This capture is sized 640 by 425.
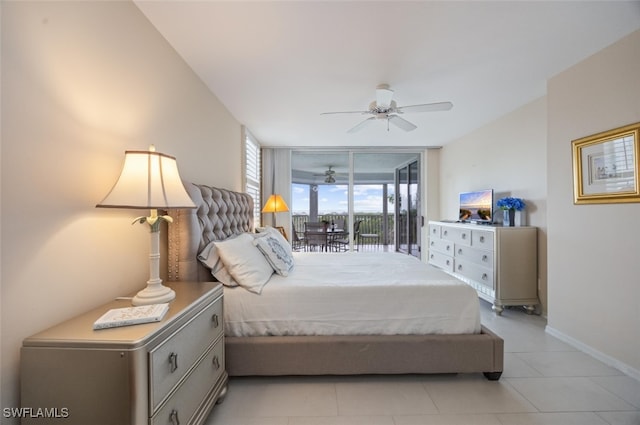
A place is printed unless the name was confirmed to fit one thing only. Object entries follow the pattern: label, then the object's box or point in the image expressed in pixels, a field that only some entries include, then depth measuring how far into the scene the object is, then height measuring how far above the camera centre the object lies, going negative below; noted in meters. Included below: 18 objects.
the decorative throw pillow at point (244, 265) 1.90 -0.37
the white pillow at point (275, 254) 2.24 -0.35
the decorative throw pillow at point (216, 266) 1.95 -0.38
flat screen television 3.56 +0.11
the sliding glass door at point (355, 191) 5.59 +0.58
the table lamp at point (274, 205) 4.38 +0.15
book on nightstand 1.04 -0.42
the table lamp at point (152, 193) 1.19 +0.10
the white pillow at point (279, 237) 2.68 -0.25
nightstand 0.94 -0.58
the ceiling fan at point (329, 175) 7.12 +1.06
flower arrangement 3.16 +0.12
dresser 3.03 -0.60
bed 1.83 -0.85
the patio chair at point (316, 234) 5.99 -0.44
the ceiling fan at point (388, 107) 2.43 +1.03
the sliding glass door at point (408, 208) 5.72 +0.13
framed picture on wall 1.91 +0.37
